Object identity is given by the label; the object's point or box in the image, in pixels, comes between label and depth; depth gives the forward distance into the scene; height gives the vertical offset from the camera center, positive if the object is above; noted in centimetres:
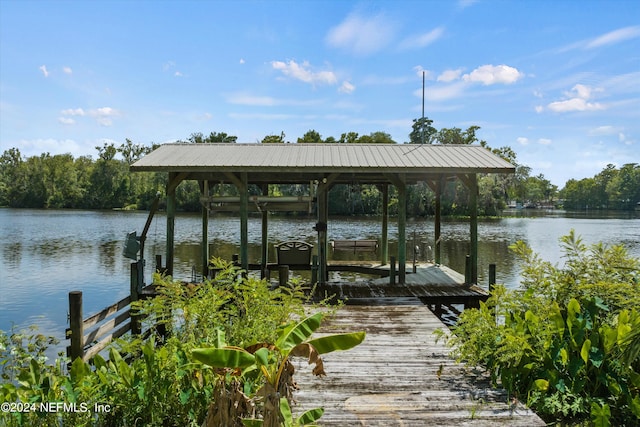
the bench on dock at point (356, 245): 1477 -139
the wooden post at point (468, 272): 1068 -162
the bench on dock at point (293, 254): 1306 -150
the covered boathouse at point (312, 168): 970 +79
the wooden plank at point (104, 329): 700 -217
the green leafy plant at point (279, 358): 312 -115
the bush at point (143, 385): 375 -162
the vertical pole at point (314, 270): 1062 -162
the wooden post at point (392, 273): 1078 -168
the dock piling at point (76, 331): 657 -194
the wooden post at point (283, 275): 925 -150
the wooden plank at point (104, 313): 718 -196
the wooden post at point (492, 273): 1007 -156
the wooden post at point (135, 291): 874 -180
